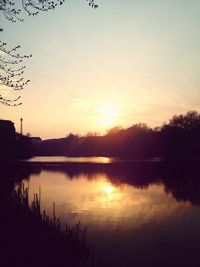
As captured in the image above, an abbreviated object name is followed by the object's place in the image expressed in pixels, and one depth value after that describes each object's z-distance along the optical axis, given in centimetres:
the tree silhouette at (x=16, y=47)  506
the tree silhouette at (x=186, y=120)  6845
